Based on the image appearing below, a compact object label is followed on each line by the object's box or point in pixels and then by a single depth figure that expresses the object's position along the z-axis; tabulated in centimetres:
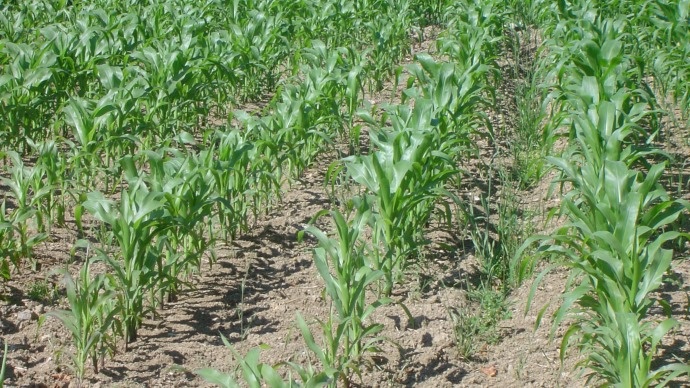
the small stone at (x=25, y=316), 428
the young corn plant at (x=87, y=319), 380
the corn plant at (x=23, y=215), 456
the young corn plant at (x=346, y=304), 379
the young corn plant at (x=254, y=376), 323
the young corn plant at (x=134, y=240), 414
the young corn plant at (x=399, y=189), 459
